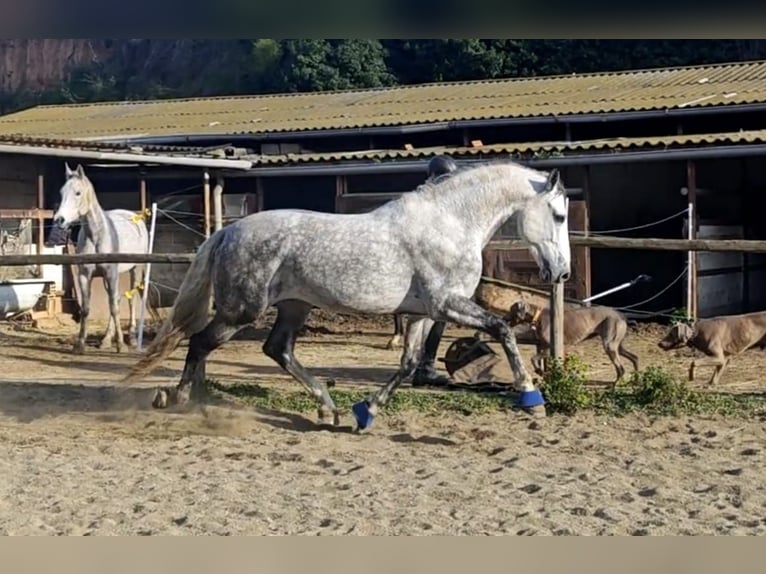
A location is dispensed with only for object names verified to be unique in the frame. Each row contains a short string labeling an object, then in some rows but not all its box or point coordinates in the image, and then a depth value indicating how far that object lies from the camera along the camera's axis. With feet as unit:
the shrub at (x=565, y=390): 25.13
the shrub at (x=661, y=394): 25.35
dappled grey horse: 23.24
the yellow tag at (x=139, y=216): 43.46
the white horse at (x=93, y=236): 40.78
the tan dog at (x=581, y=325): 29.84
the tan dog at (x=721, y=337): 29.32
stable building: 46.65
